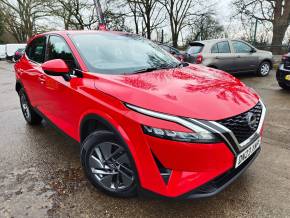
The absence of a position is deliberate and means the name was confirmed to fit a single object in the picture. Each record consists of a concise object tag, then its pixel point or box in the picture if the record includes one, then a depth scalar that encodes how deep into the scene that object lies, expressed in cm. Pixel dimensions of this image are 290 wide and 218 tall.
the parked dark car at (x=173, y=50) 909
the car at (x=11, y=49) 2341
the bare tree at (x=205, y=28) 1884
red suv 164
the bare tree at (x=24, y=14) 2864
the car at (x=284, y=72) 534
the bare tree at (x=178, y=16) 2111
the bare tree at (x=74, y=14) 2162
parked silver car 674
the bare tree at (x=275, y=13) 1325
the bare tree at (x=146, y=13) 2007
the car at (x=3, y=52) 2504
